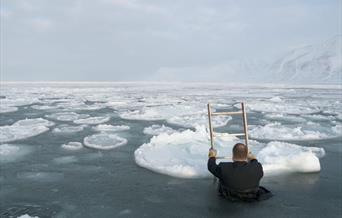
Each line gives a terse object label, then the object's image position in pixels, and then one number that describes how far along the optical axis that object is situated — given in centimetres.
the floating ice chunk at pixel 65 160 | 704
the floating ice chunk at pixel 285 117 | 1281
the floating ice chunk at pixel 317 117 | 1305
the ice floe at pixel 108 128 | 1049
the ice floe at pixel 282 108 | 1534
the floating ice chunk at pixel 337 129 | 989
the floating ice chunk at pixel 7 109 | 1545
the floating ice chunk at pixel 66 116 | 1315
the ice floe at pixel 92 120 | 1202
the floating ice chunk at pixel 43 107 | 1675
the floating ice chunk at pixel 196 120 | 1156
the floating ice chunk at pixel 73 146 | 811
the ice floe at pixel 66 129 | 1019
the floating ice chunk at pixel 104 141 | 829
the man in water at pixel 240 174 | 448
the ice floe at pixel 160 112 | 1325
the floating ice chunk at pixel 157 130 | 997
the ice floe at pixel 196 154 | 622
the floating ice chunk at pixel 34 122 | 1134
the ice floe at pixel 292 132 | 934
